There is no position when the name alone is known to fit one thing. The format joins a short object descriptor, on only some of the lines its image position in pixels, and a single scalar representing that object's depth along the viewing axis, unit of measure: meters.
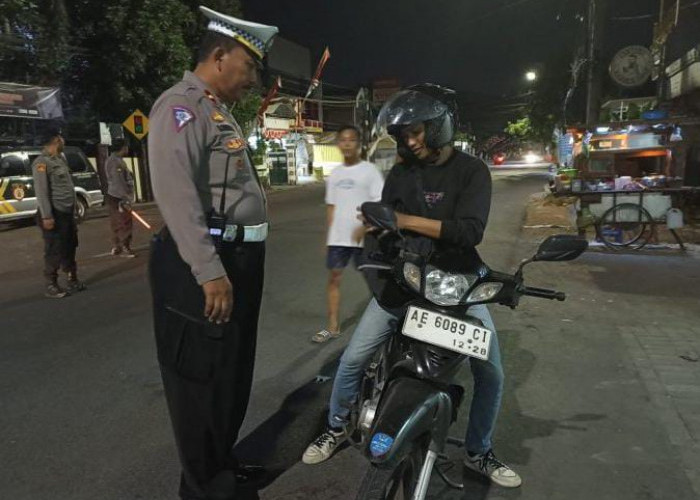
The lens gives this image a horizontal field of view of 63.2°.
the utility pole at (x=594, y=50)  14.31
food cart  8.46
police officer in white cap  2.09
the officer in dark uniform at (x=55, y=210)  6.55
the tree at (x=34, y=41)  13.79
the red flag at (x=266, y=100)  23.47
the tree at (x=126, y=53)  16.67
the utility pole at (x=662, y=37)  13.79
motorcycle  2.14
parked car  13.20
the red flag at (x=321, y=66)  31.23
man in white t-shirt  4.68
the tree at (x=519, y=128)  51.46
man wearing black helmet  2.50
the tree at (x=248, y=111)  21.72
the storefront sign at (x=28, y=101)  14.82
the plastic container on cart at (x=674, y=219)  8.25
